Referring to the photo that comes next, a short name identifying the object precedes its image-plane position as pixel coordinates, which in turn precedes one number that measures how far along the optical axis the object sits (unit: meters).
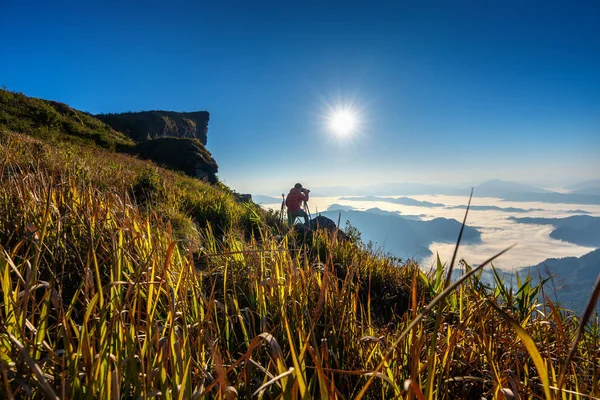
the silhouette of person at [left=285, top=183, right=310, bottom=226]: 11.29
